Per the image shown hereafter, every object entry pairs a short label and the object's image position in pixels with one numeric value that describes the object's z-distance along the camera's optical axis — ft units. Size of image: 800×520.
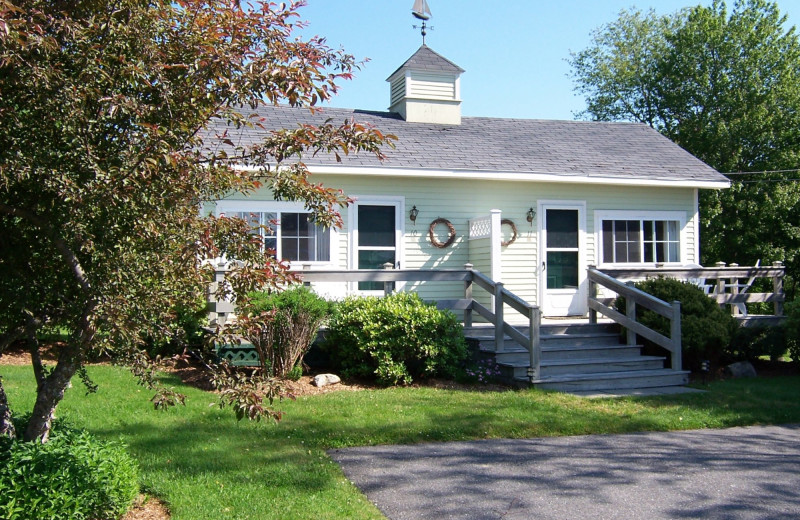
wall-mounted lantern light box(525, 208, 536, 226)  44.52
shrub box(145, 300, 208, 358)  34.65
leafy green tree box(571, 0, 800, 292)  78.59
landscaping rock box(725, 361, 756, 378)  38.47
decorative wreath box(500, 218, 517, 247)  44.03
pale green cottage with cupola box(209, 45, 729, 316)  41.16
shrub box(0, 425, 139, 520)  14.42
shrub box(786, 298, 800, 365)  39.27
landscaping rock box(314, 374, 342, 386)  31.96
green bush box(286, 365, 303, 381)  31.71
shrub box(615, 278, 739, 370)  35.63
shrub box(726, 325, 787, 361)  40.52
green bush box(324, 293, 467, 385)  32.27
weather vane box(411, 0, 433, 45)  55.98
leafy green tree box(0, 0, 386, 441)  12.75
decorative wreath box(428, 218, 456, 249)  42.88
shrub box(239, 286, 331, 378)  31.27
